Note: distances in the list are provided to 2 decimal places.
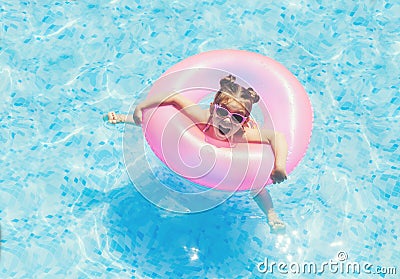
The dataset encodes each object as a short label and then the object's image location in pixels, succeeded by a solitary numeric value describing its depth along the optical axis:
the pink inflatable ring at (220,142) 3.92
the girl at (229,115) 4.01
